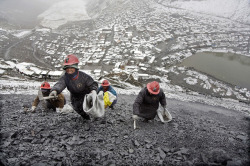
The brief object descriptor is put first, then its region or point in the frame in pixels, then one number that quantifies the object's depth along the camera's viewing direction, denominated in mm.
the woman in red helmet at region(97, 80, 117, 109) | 5475
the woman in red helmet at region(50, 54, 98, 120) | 3345
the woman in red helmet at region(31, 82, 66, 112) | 4524
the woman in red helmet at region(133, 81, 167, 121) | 3830
